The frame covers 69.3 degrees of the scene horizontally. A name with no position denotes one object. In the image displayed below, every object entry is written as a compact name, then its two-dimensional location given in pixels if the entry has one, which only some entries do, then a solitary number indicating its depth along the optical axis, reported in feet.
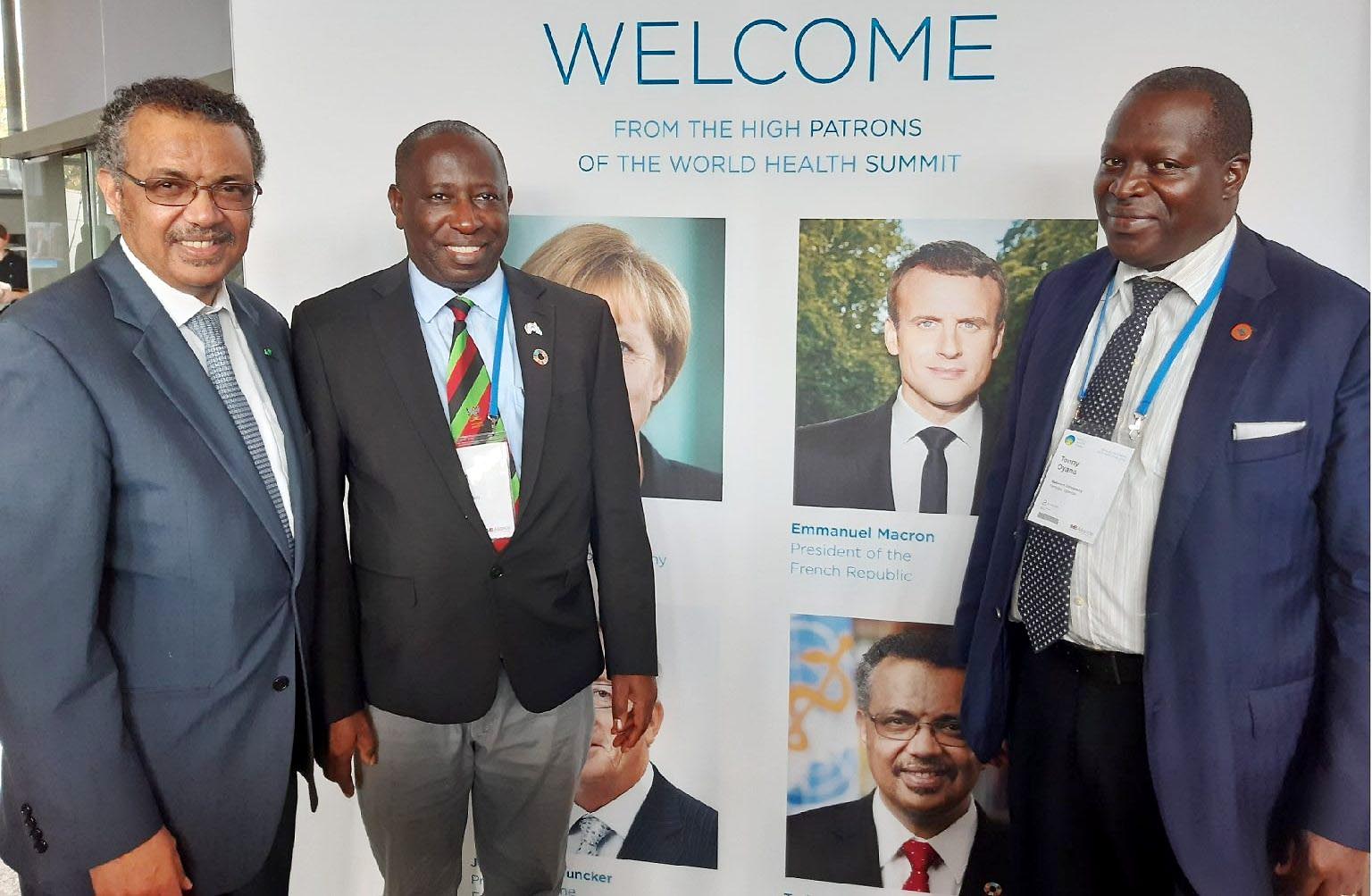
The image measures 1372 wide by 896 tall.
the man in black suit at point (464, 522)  6.49
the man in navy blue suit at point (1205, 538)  5.53
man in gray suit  4.72
